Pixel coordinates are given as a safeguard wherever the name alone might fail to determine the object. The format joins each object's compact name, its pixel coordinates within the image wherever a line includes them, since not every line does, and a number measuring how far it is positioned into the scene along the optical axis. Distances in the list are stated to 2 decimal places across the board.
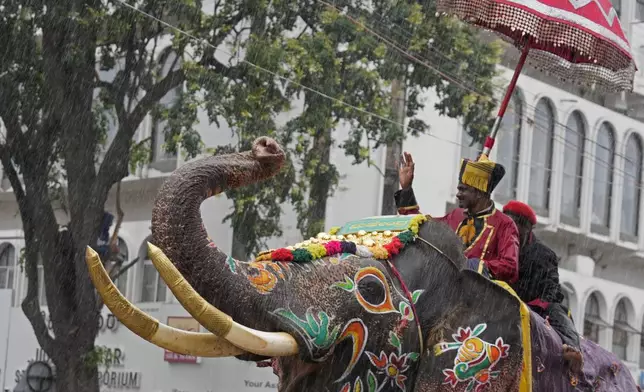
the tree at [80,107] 14.54
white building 20.02
